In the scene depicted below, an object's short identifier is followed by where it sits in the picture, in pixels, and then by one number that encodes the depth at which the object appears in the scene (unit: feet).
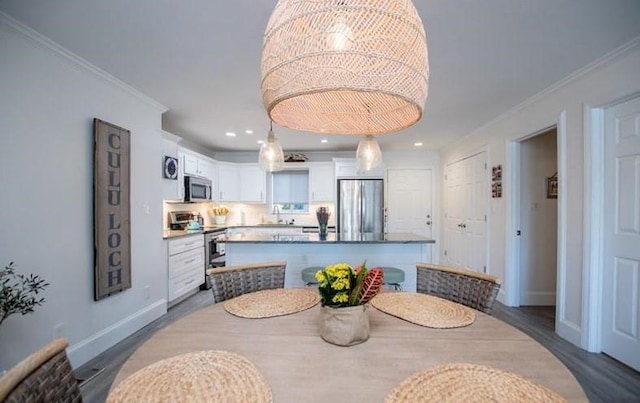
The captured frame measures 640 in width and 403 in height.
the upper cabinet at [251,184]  18.30
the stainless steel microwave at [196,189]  13.85
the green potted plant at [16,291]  4.90
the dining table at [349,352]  2.50
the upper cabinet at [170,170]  11.75
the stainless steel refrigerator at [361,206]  16.97
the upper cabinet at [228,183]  17.57
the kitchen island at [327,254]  9.21
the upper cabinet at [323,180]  18.17
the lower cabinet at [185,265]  11.07
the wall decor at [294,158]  17.88
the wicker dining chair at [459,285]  4.71
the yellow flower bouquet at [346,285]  3.16
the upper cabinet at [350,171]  17.34
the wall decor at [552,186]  11.20
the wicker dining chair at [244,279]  5.35
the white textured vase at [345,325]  3.17
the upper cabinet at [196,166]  13.96
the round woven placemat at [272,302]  4.25
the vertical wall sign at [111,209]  7.49
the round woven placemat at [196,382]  2.34
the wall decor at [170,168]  11.79
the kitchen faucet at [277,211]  19.07
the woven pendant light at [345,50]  2.53
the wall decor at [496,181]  11.60
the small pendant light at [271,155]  9.11
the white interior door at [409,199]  18.76
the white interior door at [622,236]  6.70
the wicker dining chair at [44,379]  2.00
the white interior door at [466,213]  13.12
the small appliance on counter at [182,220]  14.14
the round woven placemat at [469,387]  2.32
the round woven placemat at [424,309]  3.86
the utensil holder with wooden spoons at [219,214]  17.84
